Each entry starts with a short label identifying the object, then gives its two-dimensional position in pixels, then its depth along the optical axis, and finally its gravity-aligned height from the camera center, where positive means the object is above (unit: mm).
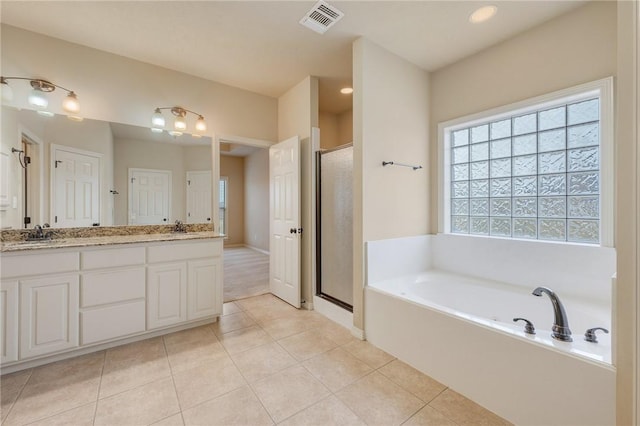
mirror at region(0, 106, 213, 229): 2143 +390
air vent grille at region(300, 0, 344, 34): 1957 +1560
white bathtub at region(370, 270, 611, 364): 1367 -691
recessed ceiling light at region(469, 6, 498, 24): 1947 +1541
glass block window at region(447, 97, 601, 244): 2021 +347
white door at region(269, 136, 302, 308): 3031 -82
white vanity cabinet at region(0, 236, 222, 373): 1799 -662
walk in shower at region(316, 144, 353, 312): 2623 -128
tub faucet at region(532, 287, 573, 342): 1378 -595
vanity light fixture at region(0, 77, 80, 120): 2117 +1024
